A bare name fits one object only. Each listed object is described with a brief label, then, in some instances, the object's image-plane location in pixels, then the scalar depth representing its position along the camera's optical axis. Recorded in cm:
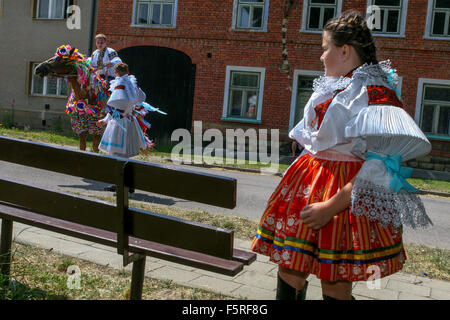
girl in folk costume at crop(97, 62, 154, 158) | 774
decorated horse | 895
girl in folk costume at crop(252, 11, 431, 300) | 220
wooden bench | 247
